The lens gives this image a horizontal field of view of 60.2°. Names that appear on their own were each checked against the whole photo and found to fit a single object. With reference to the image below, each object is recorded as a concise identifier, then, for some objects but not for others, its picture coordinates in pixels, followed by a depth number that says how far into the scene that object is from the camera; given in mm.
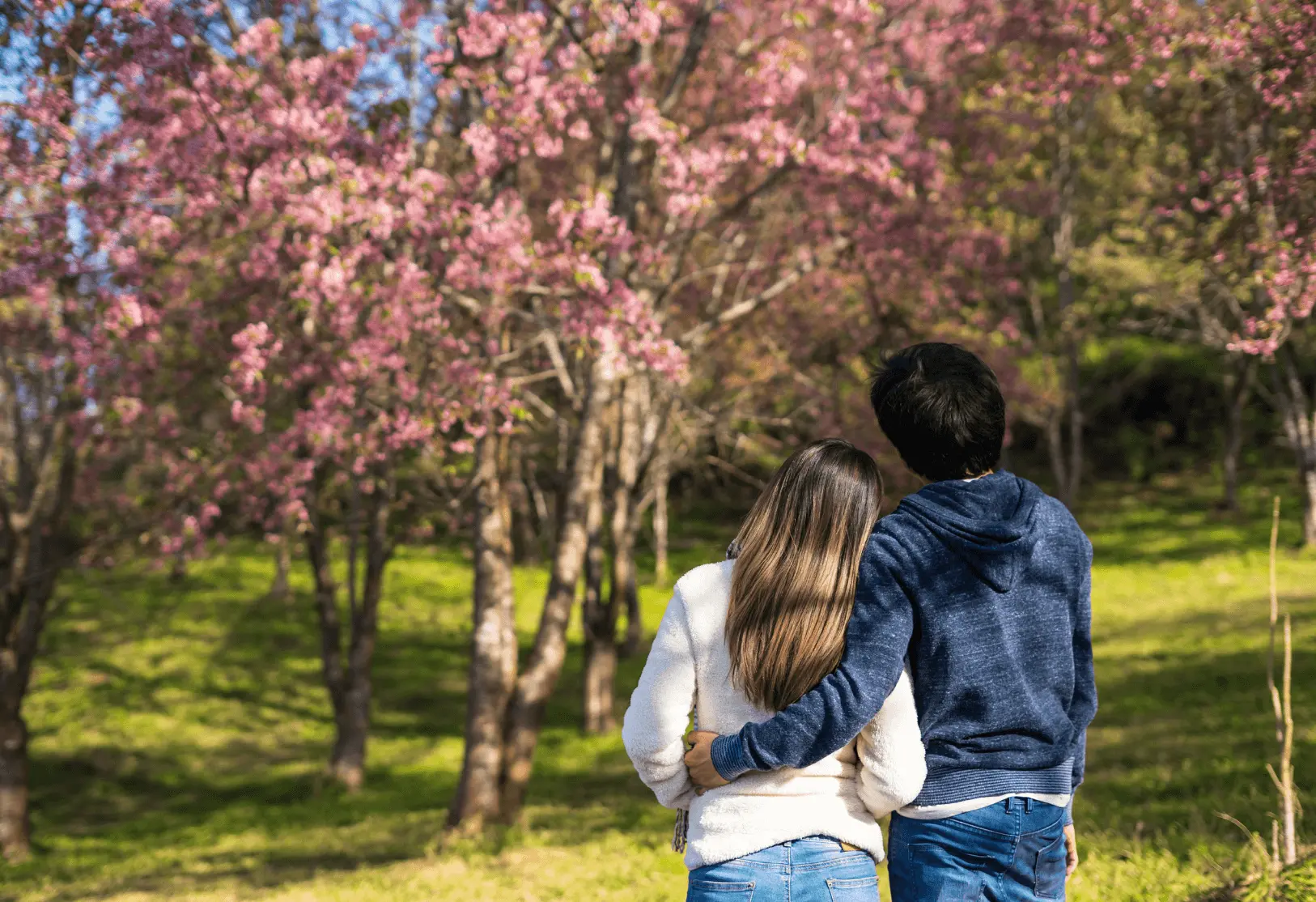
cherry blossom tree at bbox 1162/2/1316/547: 6609
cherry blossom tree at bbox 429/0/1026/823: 9234
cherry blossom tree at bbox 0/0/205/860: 8469
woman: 2428
